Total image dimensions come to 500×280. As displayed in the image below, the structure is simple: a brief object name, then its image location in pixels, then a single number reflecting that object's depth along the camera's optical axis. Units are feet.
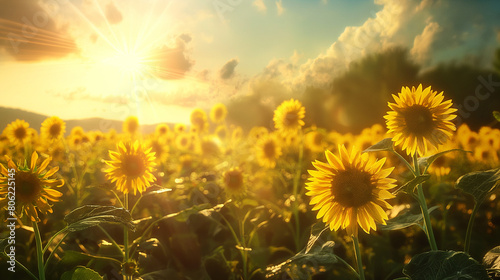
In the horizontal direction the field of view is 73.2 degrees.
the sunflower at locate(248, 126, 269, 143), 18.11
